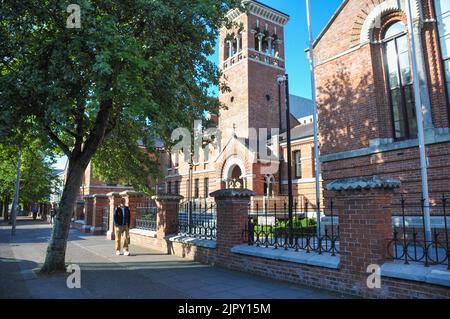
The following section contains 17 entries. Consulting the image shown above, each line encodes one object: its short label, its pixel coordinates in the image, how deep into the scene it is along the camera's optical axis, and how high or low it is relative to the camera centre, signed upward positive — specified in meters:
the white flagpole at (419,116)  8.22 +2.15
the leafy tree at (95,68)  6.38 +2.82
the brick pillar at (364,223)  5.41 -0.35
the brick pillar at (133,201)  14.47 +0.20
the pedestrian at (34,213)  41.84 -0.73
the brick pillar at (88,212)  19.17 -0.34
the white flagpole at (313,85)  11.72 +4.32
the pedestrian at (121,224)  10.90 -0.60
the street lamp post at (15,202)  19.55 +0.33
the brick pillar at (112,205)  15.53 +0.04
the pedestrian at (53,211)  28.43 -0.40
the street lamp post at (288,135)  10.35 +2.25
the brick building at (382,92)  9.67 +3.61
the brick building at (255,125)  26.72 +7.65
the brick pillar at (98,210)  17.91 -0.22
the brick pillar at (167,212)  11.30 -0.25
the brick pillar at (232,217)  8.21 -0.34
